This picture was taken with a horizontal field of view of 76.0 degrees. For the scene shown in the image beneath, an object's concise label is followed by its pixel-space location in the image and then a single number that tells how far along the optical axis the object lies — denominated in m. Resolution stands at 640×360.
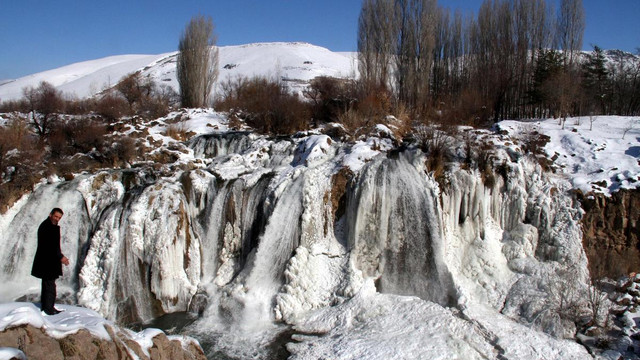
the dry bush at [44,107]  15.38
